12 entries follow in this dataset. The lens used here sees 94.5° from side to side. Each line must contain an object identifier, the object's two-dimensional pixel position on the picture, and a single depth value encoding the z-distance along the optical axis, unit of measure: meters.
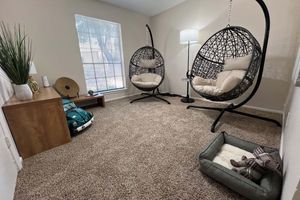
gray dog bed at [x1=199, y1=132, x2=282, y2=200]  0.82
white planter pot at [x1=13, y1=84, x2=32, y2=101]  1.38
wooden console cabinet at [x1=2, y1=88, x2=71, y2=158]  1.31
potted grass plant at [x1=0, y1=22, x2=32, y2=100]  1.26
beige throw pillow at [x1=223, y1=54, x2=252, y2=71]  1.99
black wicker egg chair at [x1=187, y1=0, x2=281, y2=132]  1.73
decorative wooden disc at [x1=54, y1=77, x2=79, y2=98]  2.48
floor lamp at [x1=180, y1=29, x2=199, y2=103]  2.73
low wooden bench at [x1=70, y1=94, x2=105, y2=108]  2.59
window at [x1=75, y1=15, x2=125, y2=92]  2.92
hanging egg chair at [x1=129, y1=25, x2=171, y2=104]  3.28
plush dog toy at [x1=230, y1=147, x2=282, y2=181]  0.93
